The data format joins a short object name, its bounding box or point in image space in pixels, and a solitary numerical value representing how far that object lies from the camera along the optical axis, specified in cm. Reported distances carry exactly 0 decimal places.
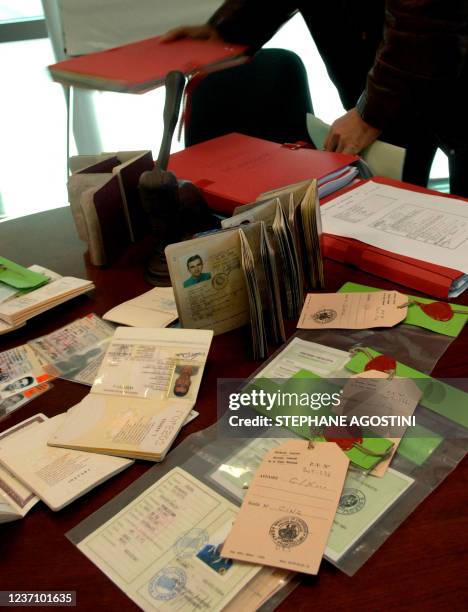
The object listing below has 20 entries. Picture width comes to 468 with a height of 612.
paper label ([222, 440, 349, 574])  51
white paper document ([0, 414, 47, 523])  58
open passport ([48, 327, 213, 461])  66
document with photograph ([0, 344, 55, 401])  79
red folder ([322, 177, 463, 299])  89
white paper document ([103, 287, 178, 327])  88
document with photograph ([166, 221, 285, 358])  77
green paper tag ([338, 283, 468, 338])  80
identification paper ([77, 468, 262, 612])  50
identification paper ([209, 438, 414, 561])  53
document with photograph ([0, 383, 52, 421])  76
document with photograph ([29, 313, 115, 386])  81
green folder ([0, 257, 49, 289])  100
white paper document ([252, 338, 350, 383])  74
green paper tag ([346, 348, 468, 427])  65
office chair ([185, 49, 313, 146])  172
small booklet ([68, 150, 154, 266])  103
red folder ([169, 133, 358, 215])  117
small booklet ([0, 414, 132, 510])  61
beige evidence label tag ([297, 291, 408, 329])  83
